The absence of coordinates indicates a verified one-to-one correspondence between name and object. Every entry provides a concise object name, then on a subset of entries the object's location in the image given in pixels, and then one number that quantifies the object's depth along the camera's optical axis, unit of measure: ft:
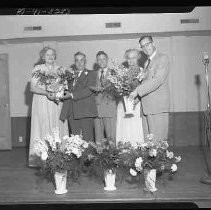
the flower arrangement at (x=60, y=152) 11.54
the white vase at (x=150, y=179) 11.64
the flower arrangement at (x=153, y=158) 11.47
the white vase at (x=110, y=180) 11.82
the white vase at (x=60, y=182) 11.71
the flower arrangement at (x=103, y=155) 11.67
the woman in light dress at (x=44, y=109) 13.21
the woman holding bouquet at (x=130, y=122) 12.71
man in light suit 12.58
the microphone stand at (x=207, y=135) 12.33
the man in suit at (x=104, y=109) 12.93
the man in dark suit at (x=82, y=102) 13.00
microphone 11.91
